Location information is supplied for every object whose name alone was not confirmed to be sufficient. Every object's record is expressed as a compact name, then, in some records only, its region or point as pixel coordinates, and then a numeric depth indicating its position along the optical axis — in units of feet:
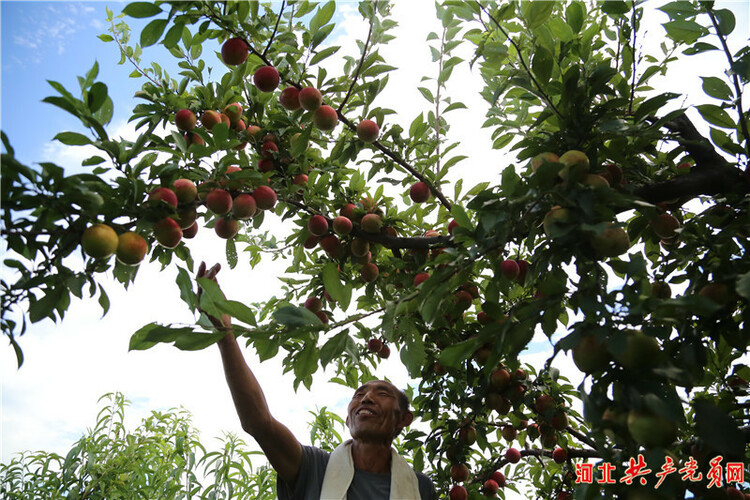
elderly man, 6.39
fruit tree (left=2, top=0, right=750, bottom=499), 3.54
